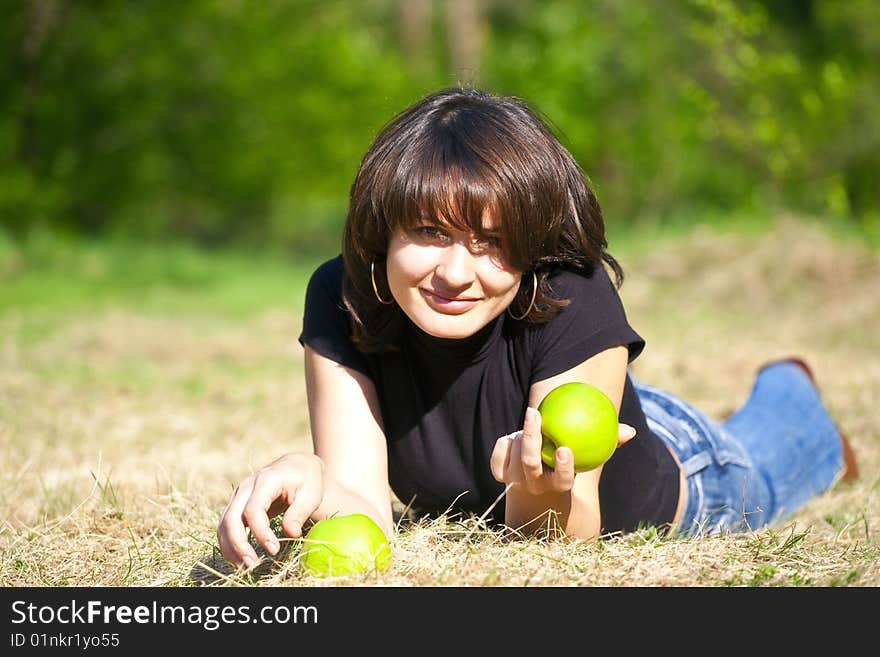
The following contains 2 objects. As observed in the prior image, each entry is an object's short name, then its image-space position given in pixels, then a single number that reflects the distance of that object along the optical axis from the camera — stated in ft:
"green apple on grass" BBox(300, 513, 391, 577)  8.32
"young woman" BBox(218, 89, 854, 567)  8.71
